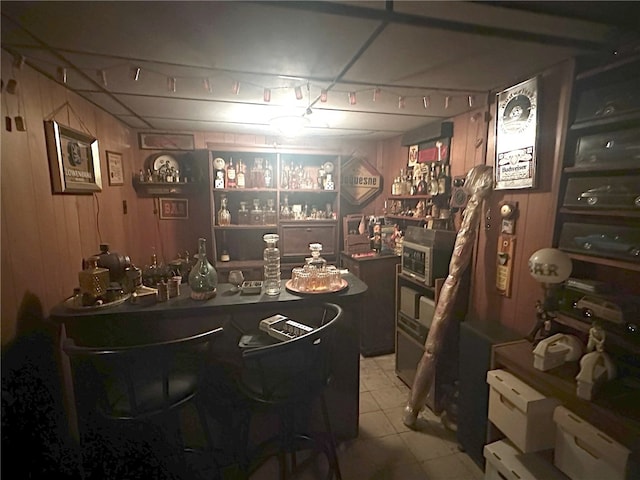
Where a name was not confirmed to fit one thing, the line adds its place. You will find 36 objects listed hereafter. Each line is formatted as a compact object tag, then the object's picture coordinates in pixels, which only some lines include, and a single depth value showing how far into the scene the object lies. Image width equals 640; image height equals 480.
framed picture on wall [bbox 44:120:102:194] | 1.74
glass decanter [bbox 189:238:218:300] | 1.76
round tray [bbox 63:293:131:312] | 1.59
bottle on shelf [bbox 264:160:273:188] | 3.56
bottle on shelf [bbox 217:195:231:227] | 3.47
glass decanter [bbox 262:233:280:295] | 1.95
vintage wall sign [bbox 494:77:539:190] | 1.79
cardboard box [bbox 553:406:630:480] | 1.17
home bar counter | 1.59
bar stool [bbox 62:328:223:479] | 1.19
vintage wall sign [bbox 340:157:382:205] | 3.86
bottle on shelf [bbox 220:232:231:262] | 3.52
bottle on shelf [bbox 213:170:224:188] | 3.39
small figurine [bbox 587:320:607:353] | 1.34
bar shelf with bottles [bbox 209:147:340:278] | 3.45
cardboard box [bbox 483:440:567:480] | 1.45
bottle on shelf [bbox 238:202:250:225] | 3.54
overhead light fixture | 2.28
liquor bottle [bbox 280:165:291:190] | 3.61
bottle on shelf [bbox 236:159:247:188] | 3.47
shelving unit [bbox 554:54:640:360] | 1.33
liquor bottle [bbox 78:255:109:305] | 1.62
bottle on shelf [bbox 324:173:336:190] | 3.63
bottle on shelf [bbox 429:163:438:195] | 2.79
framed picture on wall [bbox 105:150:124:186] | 2.65
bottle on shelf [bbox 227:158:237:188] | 3.44
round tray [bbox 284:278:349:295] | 1.83
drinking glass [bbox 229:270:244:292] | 2.00
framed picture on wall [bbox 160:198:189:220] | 3.46
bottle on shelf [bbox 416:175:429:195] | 3.03
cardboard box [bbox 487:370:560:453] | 1.47
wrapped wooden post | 2.20
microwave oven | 2.44
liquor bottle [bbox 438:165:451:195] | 2.72
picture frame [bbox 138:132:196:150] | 3.31
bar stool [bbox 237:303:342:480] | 1.36
